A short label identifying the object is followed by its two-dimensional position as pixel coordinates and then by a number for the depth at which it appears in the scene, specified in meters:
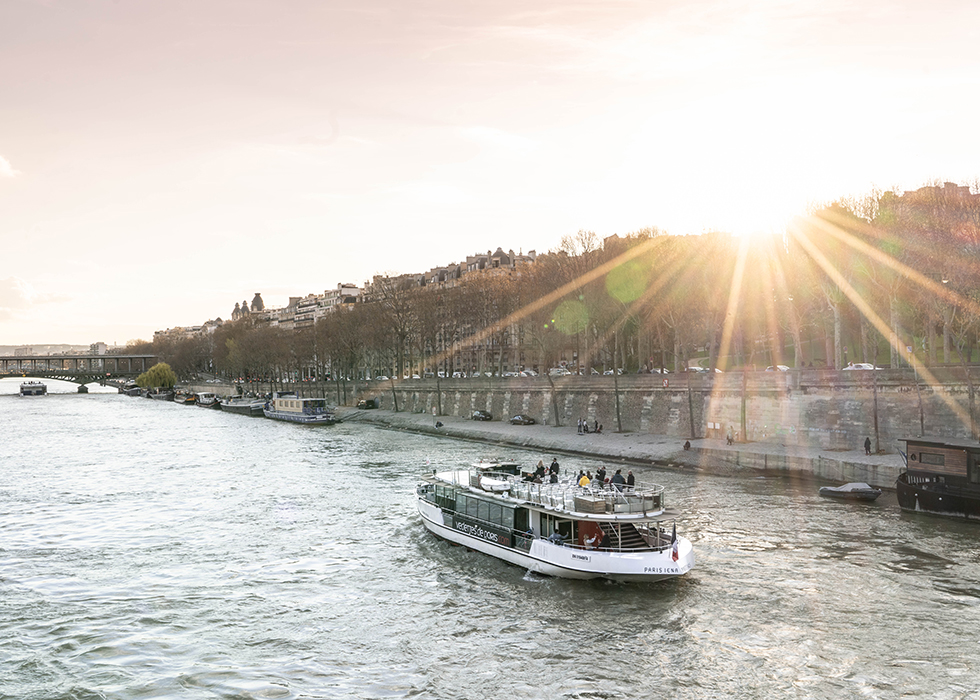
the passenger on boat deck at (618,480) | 28.87
